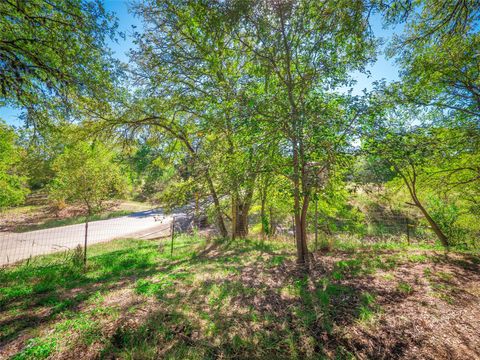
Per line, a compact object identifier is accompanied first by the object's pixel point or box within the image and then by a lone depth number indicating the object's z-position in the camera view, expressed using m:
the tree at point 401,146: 3.71
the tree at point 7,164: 11.00
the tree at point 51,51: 4.05
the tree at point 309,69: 3.92
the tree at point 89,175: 7.29
